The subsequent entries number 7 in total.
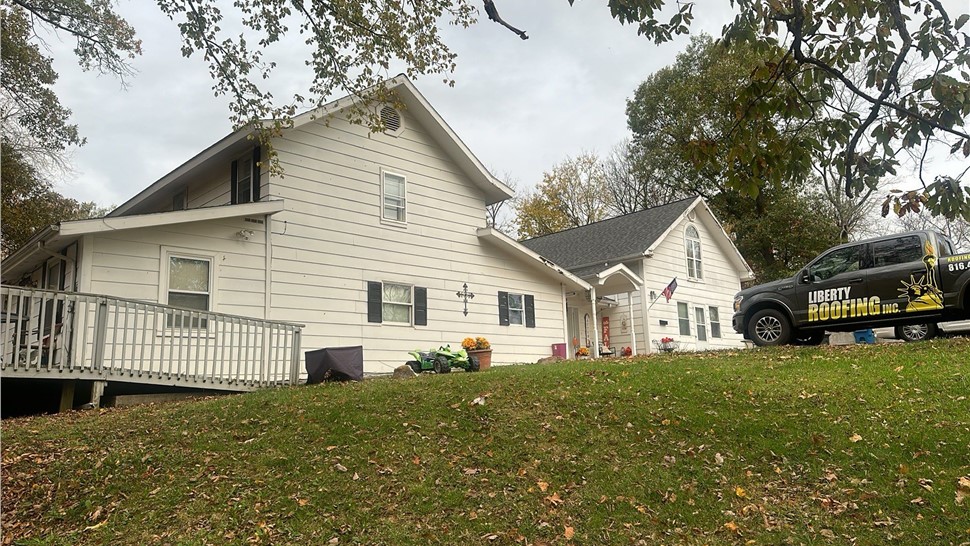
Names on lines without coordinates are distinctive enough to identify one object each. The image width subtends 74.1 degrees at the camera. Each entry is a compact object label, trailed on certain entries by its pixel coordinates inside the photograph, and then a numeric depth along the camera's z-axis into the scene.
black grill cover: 11.52
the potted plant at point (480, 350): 13.77
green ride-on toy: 13.36
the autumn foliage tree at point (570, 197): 40.12
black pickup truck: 11.36
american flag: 20.95
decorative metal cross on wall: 16.12
